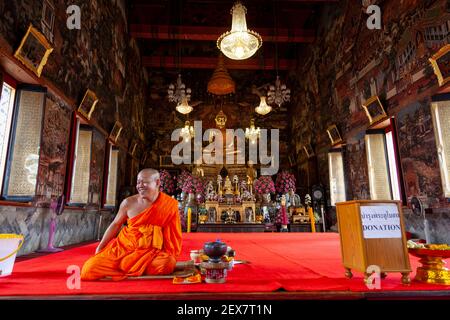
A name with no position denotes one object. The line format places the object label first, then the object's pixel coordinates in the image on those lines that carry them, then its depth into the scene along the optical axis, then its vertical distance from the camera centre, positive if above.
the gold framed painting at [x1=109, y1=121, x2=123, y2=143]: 8.09 +2.33
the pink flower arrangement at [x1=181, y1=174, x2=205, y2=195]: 8.91 +0.65
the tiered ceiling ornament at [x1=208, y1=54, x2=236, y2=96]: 9.87 +4.58
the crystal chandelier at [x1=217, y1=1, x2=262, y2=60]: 5.06 +3.22
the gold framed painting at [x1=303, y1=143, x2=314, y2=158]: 10.43 +2.13
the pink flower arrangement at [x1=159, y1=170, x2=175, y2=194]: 11.11 +0.93
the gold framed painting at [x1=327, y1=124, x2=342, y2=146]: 8.30 +2.20
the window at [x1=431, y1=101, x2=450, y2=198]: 4.50 +1.16
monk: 2.04 -0.28
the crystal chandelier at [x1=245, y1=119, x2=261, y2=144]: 9.47 +2.57
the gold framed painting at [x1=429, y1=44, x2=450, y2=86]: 4.21 +2.26
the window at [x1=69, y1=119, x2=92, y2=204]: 6.34 +0.96
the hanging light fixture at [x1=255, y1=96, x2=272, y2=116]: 8.41 +3.08
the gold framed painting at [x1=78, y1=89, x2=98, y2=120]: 5.92 +2.38
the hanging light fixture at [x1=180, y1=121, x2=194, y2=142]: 9.38 +2.61
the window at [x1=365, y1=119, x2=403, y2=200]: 6.59 +0.98
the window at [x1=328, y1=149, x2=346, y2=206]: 8.84 +1.01
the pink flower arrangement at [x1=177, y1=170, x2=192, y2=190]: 9.25 +0.96
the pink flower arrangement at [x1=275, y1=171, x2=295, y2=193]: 9.39 +0.76
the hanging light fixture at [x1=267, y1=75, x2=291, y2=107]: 8.07 +3.38
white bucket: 2.14 -0.36
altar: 7.95 -0.21
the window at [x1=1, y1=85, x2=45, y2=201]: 4.01 +1.07
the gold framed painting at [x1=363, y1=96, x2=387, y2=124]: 6.13 +2.23
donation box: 1.79 -0.25
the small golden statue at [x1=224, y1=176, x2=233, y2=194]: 8.46 +0.56
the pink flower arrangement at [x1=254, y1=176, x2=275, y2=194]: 9.02 +0.60
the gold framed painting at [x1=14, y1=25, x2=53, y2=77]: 3.77 +2.37
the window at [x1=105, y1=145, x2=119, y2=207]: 8.84 +0.94
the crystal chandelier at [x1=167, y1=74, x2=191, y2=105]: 8.54 +3.65
